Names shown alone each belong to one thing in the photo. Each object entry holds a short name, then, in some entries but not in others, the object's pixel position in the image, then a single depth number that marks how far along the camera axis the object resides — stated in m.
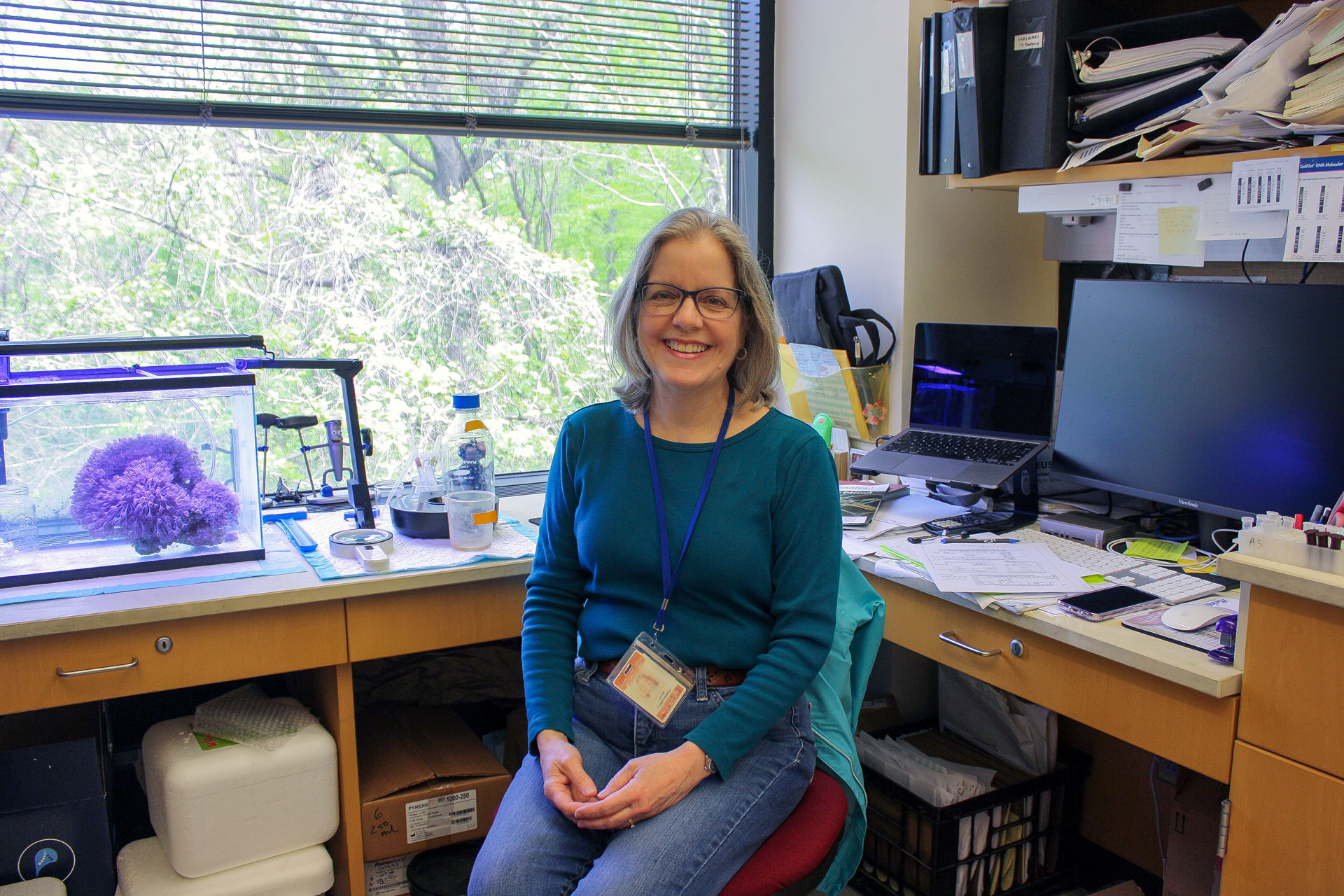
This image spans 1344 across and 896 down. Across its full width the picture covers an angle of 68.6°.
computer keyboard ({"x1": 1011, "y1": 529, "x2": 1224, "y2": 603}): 1.57
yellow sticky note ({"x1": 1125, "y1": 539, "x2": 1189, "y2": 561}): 1.75
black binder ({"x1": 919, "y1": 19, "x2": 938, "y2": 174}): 2.12
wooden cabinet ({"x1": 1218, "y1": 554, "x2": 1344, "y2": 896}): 1.19
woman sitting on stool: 1.30
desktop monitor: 1.58
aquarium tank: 1.66
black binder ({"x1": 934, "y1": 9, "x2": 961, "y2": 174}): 2.05
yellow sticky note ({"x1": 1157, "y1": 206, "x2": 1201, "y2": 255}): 1.79
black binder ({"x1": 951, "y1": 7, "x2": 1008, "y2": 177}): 1.99
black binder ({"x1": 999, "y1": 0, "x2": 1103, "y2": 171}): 1.90
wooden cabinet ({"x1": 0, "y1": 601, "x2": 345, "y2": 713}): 1.52
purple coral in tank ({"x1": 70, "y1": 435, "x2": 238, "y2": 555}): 1.70
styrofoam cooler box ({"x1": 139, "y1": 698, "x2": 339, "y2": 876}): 1.65
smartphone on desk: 1.48
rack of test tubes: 1.20
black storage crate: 1.89
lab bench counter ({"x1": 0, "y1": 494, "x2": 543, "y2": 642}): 1.50
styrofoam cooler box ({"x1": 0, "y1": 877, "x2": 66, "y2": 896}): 1.61
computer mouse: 1.41
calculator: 1.93
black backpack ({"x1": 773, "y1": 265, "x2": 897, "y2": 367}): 2.31
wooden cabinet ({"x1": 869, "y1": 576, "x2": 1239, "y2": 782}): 1.32
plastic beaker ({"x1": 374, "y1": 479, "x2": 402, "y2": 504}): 2.29
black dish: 1.95
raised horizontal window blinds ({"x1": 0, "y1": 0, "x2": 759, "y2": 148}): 2.02
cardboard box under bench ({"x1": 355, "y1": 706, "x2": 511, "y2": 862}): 1.81
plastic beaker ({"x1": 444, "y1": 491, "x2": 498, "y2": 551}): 1.88
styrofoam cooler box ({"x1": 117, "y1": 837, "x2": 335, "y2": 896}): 1.67
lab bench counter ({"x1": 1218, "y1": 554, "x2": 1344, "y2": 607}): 1.16
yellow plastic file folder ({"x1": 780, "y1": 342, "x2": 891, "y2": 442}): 2.35
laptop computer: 2.00
